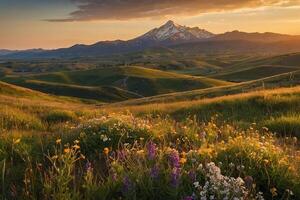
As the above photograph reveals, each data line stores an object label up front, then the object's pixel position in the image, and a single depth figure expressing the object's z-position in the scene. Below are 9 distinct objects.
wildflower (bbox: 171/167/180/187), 5.89
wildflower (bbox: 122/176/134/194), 6.05
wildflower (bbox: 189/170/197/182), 6.17
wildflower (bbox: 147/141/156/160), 7.04
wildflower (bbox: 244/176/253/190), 6.04
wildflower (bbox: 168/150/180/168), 6.26
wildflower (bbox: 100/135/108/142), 9.13
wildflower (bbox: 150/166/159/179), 6.37
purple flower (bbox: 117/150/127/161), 7.18
